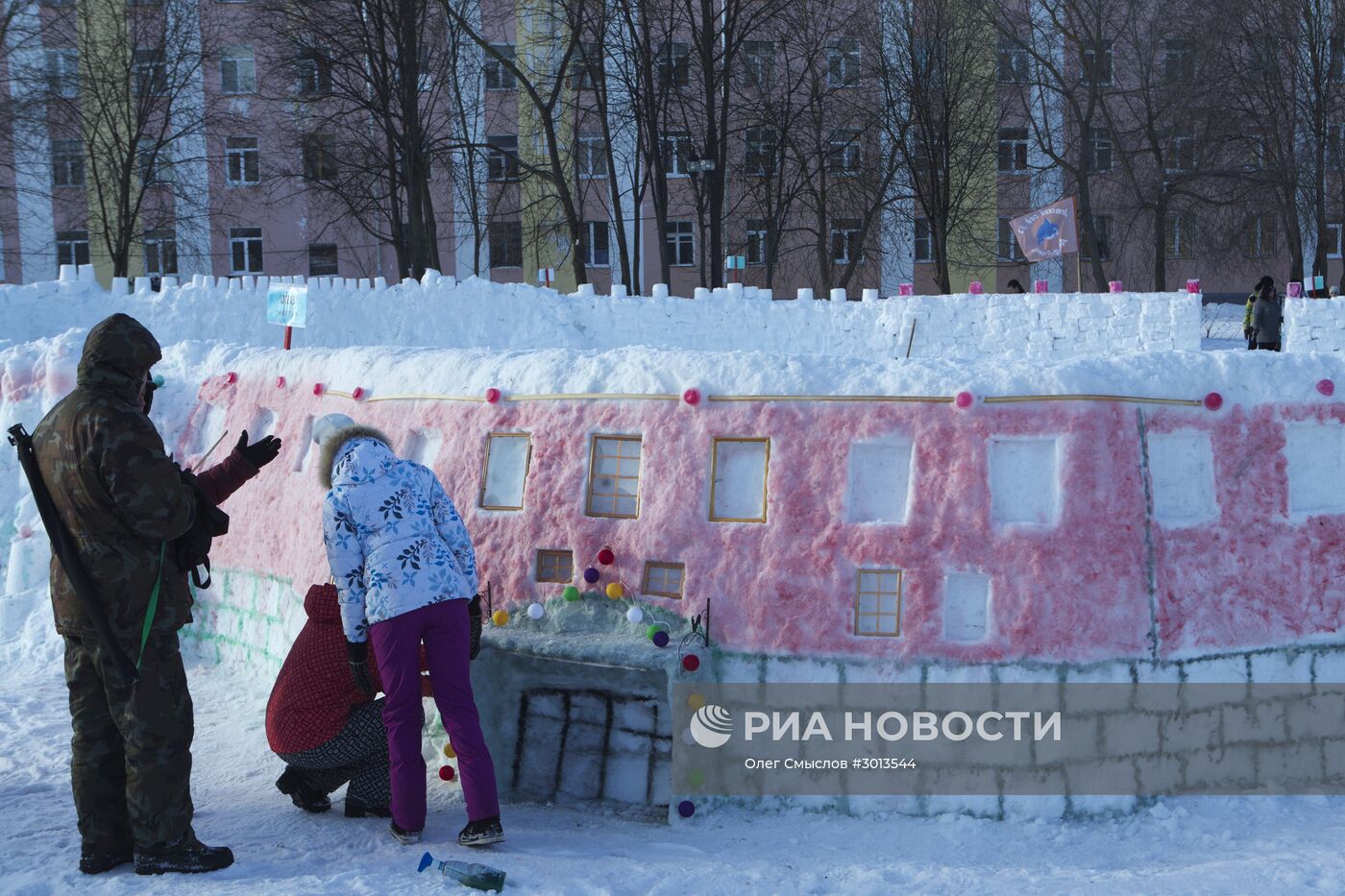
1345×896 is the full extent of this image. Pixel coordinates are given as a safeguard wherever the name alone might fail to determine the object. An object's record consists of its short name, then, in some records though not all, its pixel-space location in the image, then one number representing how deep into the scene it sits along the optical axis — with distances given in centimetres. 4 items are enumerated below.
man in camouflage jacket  419
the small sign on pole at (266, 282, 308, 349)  756
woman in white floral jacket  455
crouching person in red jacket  500
